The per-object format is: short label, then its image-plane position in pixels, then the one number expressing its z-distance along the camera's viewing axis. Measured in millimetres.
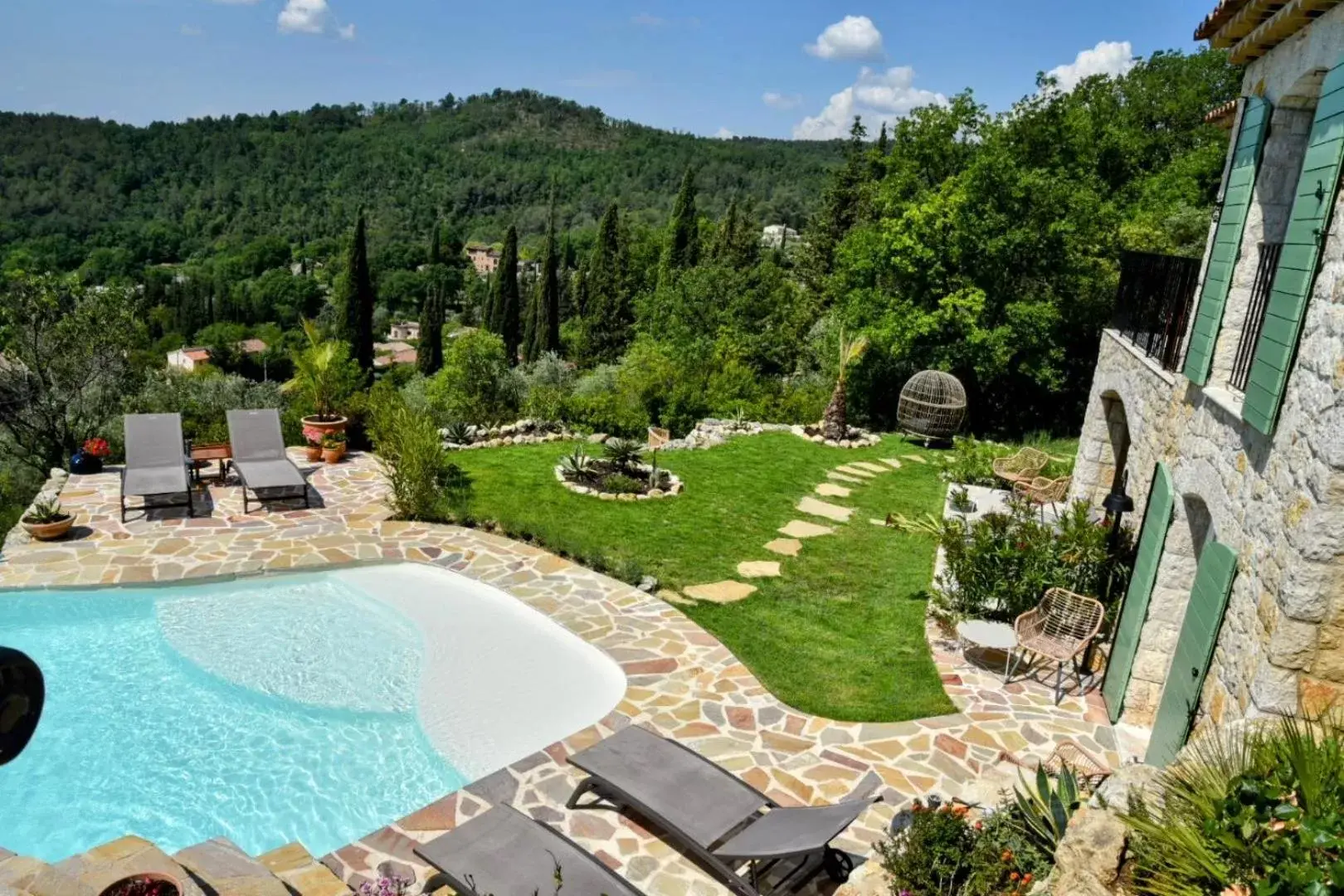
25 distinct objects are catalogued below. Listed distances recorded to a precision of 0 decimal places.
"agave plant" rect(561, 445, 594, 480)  12430
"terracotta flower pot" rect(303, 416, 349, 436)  13062
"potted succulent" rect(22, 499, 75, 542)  9328
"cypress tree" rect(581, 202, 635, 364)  39375
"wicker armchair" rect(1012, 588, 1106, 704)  7117
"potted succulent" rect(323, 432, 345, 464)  12867
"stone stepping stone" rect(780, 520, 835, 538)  10852
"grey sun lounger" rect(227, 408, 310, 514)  10784
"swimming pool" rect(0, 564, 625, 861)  5590
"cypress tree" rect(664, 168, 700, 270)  42438
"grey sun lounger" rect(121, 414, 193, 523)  10164
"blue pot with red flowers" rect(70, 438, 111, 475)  11562
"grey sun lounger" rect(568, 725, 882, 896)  4527
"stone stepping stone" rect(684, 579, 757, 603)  8773
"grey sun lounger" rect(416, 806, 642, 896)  4258
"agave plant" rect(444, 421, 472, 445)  14578
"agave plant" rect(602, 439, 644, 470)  12547
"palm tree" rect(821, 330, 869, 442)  16094
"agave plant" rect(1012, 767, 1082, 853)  4301
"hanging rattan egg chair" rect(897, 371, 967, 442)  16641
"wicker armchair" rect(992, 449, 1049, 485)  12570
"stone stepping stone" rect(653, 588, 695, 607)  8609
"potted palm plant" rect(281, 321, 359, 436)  13336
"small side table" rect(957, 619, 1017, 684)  7281
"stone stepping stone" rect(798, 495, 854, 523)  11718
